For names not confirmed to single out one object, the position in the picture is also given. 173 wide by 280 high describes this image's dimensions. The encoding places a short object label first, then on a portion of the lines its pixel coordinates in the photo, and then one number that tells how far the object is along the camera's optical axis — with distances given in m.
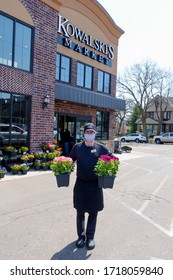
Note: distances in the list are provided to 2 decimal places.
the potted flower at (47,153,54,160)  10.08
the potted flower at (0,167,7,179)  8.16
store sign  13.30
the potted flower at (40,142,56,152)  10.48
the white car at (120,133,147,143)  40.28
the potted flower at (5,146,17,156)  9.32
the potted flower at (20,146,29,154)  9.77
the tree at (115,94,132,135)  47.31
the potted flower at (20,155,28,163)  9.41
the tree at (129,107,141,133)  60.31
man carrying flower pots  3.81
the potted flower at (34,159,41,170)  9.75
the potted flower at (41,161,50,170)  9.83
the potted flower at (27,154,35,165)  9.78
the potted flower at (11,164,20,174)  8.75
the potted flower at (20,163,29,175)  8.87
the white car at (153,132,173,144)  38.66
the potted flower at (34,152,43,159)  9.93
